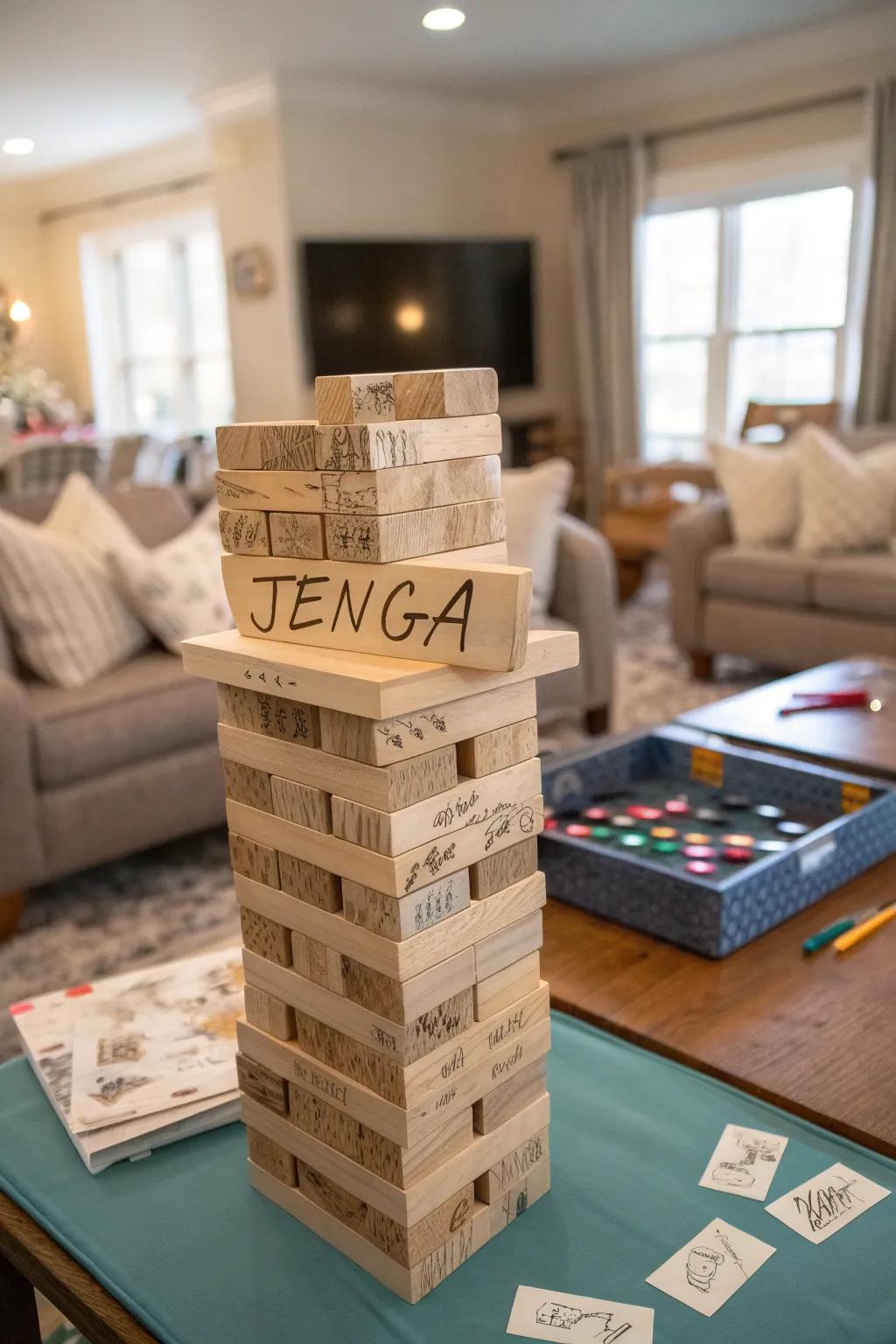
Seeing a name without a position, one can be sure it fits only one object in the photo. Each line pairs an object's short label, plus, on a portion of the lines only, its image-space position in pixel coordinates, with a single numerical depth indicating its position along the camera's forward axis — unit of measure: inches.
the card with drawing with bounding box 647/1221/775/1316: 32.8
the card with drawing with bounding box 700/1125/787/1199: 37.3
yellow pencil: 51.4
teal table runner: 32.1
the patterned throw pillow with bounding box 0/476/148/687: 105.0
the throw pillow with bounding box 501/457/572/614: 124.6
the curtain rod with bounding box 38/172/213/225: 280.8
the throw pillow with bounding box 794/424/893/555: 151.9
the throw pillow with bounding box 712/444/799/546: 160.4
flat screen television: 232.1
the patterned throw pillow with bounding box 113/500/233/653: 110.0
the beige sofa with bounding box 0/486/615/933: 92.2
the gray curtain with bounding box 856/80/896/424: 196.7
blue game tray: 51.9
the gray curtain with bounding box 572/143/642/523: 239.9
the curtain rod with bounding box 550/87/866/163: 205.4
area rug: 88.7
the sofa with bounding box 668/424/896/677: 144.6
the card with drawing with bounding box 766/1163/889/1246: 35.3
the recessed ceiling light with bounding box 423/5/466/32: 180.7
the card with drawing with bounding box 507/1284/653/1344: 31.4
